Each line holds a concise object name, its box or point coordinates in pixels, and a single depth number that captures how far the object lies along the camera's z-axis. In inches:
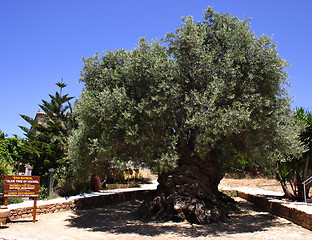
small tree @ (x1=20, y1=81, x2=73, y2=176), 647.1
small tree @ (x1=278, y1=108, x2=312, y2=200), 536.5
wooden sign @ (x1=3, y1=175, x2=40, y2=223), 440.8
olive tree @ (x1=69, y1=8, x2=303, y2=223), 403.2
